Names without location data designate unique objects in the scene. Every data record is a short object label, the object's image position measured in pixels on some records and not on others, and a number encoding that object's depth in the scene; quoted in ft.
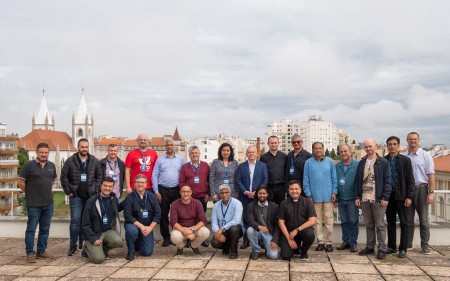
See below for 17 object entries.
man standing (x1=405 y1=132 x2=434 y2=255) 22.44
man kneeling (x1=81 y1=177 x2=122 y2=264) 21.50
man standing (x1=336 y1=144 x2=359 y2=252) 23.30
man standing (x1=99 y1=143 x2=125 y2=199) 24.27
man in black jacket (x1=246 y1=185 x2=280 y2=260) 21.62
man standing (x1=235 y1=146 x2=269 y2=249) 23.61
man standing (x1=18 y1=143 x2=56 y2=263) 21.52
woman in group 24.18
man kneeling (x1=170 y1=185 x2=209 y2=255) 22.40
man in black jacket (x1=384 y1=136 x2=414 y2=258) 21.71
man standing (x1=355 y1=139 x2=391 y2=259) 21.63
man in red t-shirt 24.89
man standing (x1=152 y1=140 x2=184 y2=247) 24.77
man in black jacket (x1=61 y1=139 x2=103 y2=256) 22.99
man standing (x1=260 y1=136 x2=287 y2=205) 24.35
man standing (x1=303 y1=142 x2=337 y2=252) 23.11
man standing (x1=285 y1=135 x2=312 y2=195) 23.76
